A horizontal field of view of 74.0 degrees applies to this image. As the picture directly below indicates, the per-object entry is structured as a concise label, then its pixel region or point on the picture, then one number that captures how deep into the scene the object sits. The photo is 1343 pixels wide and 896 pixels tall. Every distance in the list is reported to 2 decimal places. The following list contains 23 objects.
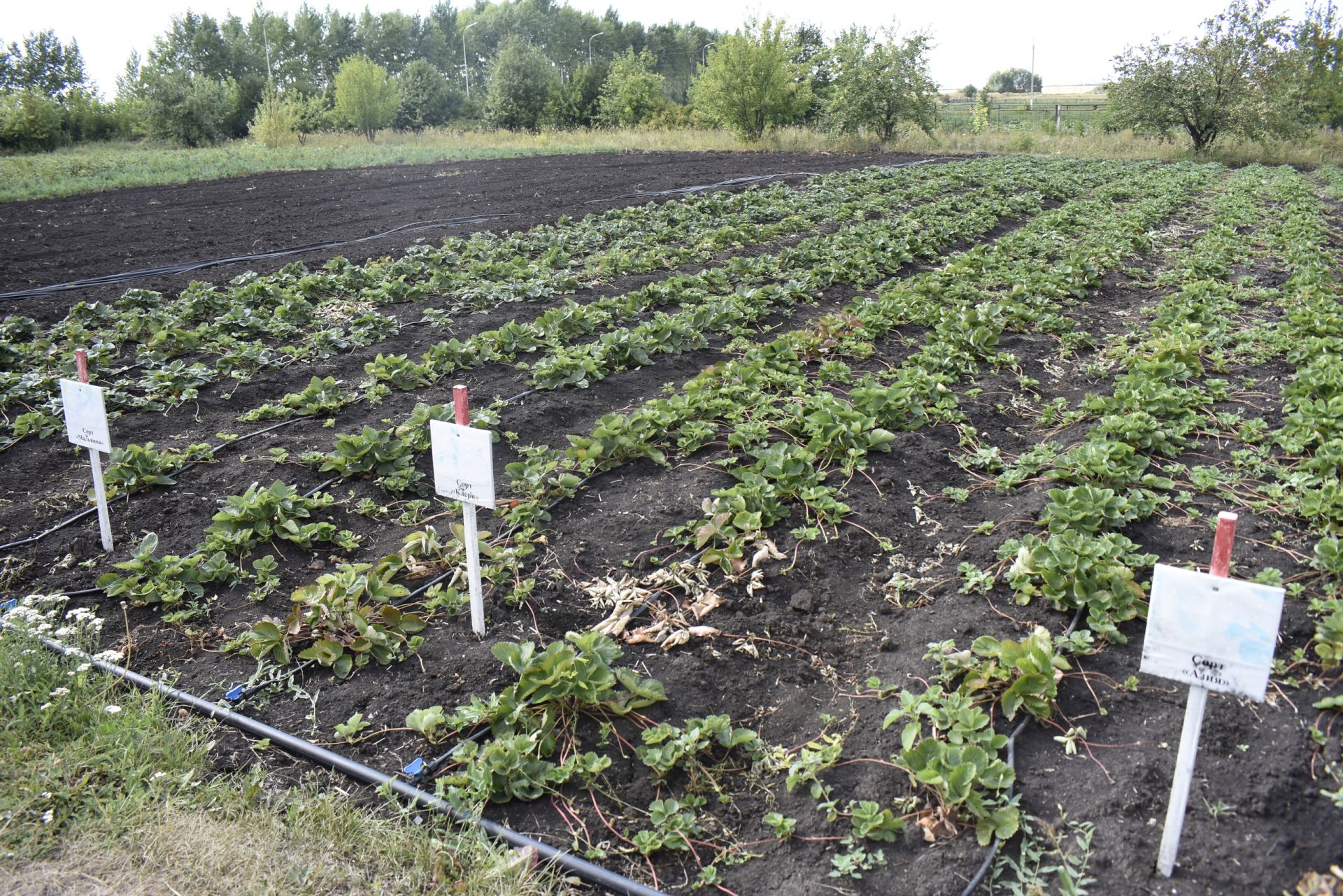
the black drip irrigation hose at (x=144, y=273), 9.57
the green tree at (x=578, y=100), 54.09
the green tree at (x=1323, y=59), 35.47
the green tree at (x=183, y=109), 36.28
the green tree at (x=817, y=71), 39.56
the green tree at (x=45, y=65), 53.69
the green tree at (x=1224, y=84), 31.66
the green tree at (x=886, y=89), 36.06
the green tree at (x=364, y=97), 44.41
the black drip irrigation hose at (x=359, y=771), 2.68
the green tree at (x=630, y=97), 51.06
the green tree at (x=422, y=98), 58.06
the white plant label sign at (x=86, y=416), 4.32
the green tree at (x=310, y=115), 41.25
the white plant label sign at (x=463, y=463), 3.47
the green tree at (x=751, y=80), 37.66
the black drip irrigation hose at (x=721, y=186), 17.44
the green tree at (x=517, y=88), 51.62
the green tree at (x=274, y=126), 35.94
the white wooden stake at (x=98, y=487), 4.37
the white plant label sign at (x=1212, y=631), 2.20
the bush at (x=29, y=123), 32.38
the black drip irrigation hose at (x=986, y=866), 2.52
